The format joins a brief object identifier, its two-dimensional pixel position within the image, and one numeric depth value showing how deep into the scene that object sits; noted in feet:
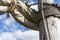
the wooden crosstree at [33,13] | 5.00
